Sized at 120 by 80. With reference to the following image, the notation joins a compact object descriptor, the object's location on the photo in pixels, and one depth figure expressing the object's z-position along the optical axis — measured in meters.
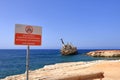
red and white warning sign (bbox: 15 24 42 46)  2.76
